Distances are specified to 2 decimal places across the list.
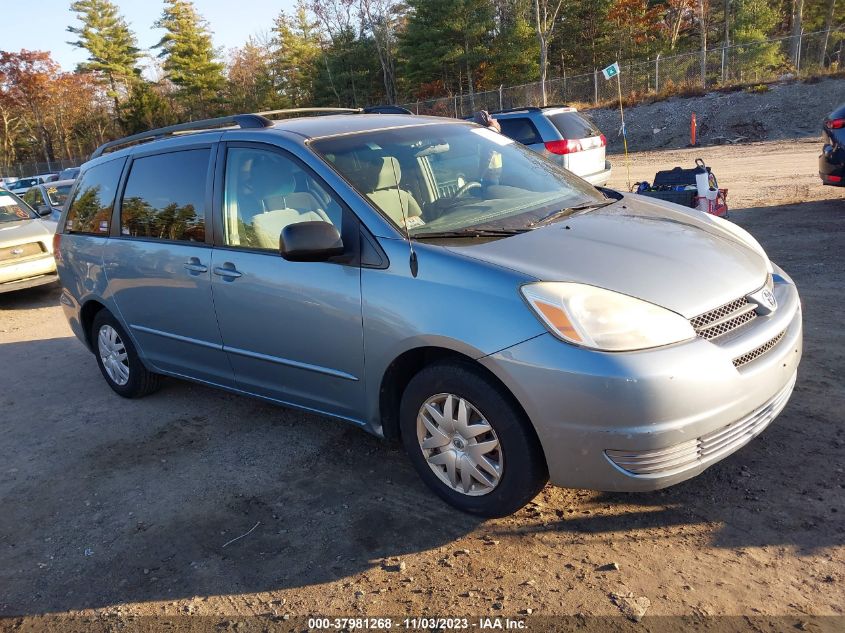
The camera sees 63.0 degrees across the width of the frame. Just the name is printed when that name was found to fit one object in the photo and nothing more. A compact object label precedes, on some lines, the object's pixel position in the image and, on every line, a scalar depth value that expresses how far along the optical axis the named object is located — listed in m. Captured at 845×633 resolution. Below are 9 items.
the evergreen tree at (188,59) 58.56
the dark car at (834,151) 8.74
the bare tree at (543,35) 36.53
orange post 25.91
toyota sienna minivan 2.73
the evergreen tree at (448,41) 43.53
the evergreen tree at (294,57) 59.47
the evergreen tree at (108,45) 61.38
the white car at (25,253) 9.34
